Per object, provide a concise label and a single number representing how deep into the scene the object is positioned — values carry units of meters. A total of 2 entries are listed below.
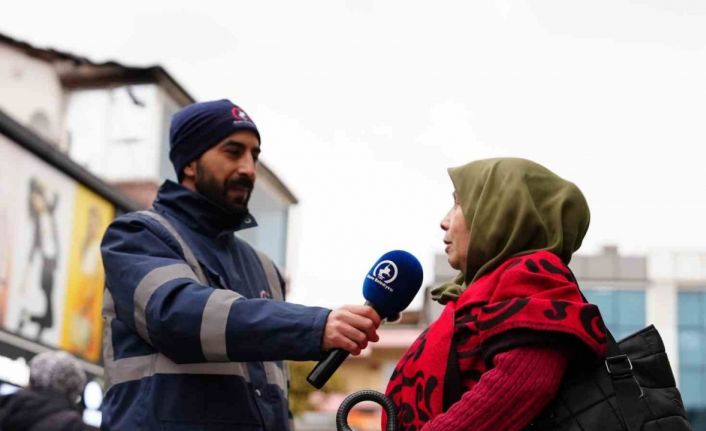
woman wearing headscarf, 2.43
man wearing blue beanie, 2.88
